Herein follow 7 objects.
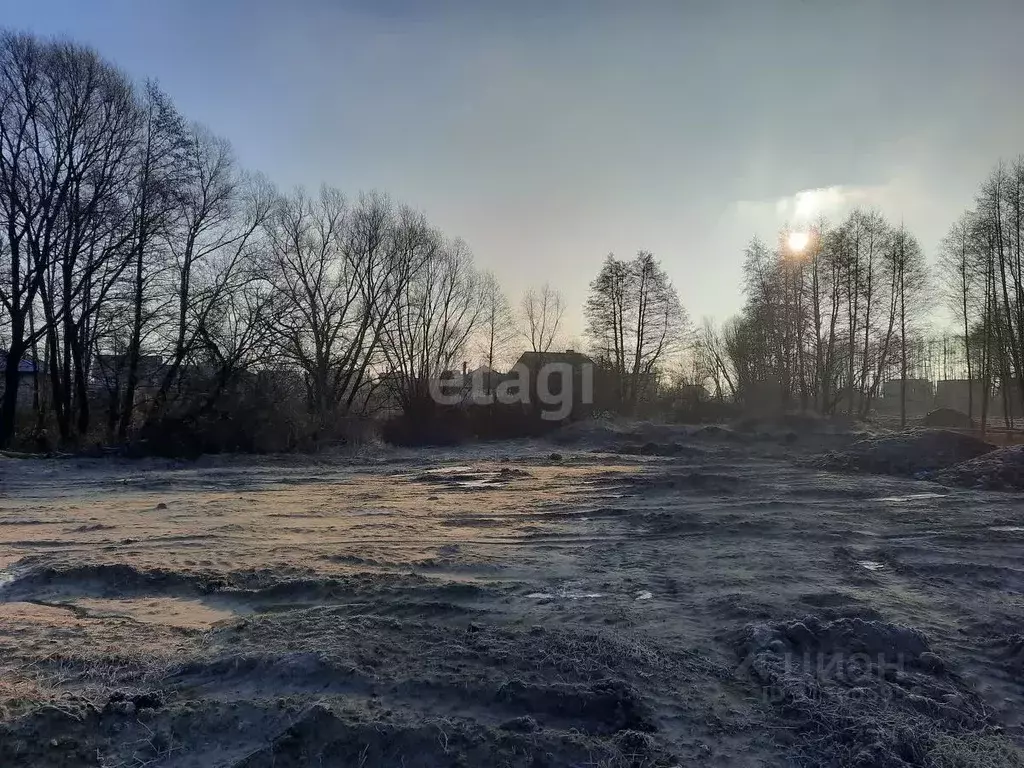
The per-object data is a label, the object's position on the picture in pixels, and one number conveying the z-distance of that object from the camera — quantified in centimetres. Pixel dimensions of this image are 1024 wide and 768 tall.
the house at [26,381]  2850
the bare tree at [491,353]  4788
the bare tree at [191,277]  2752
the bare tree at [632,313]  4753
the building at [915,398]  6339
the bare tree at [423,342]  3916
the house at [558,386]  3856
